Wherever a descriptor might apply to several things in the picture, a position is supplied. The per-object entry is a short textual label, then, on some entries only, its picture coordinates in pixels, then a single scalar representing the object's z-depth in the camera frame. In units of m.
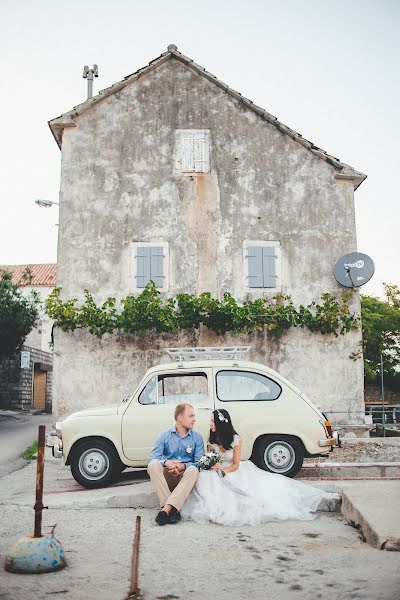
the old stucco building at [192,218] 14.49
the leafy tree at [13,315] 24.03
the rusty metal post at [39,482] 4.95
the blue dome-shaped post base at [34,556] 4.76
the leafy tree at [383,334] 36.84
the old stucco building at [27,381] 32.25
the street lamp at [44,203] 15.70
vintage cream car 9.02
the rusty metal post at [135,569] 4.27
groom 6.75
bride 6.80
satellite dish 14.39
